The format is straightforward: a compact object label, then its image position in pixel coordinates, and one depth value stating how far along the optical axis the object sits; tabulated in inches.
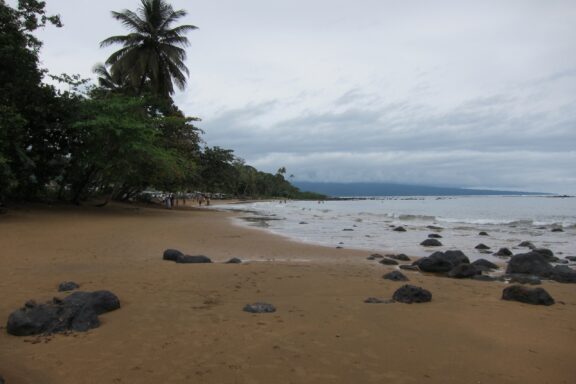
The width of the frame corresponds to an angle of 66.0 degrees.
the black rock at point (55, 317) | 191.0
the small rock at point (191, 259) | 407.5
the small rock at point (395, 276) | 366.5
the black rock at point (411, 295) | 273.6
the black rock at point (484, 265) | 470.7
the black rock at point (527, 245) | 711.1
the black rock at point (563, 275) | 395.5
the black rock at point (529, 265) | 434.0
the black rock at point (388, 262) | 480.1
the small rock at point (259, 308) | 240.1
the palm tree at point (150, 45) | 1118.4
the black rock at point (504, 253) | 598.5
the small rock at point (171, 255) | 422.9
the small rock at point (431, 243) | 701.8
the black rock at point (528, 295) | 284.2
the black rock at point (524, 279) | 387.2
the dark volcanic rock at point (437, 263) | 438.3
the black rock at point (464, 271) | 404.2
